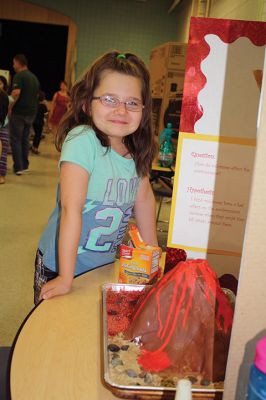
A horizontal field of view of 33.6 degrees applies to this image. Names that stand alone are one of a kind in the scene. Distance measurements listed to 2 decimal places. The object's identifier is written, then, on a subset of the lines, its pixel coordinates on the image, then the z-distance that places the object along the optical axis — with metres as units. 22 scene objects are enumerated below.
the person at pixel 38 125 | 8.36
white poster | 1.03
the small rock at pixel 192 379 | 0.74
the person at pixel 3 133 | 4.38
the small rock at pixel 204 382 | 0.73
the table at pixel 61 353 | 0.72
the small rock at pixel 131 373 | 0.73
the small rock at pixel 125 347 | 0.80
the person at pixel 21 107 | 6.02
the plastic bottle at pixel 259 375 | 0.42
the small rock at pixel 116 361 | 0.75
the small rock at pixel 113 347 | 0.79
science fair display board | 0.99
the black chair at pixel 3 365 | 1.06
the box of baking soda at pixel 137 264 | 1.10
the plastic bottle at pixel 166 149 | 3.95
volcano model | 0.76
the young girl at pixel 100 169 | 1.12
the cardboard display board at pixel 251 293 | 0.45
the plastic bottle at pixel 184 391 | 0.48
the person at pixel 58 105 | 9.10
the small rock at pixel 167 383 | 0.71
